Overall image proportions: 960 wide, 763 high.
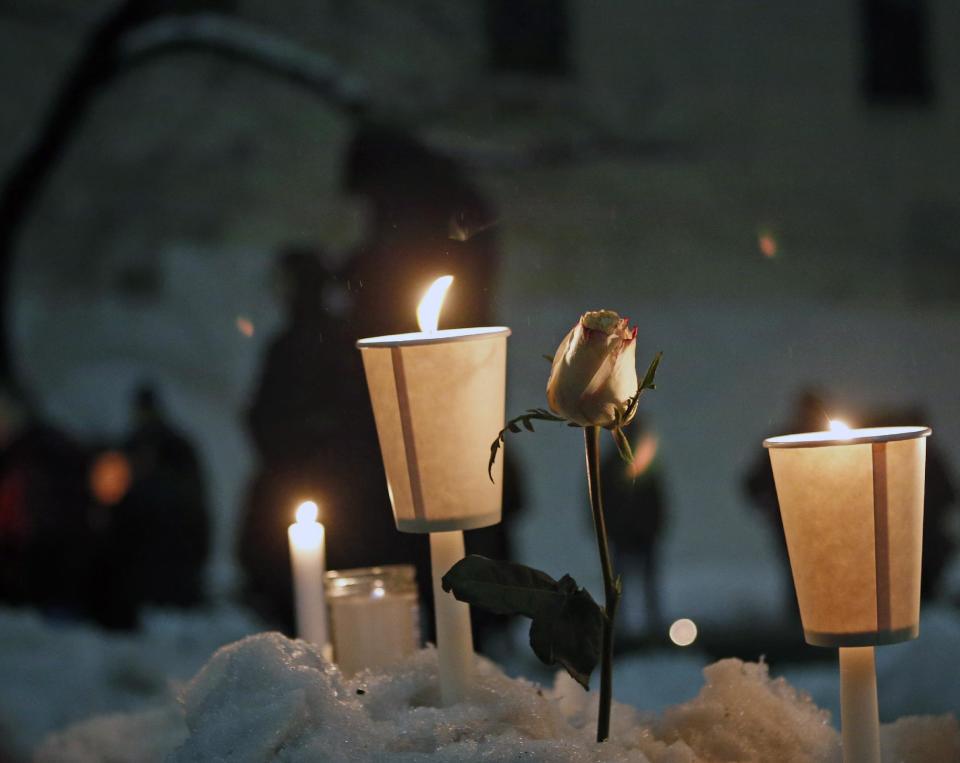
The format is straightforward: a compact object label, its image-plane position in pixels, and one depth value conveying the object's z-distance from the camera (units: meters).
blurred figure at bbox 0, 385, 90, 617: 3.86
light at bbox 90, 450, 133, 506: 3.82
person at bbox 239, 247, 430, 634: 2.61
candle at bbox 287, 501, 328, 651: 2.05
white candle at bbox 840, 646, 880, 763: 1.85
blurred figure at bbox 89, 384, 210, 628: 3.75
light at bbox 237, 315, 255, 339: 3.63
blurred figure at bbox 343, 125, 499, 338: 2.39
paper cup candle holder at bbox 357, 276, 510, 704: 1.89
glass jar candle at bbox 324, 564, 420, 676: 2.04
